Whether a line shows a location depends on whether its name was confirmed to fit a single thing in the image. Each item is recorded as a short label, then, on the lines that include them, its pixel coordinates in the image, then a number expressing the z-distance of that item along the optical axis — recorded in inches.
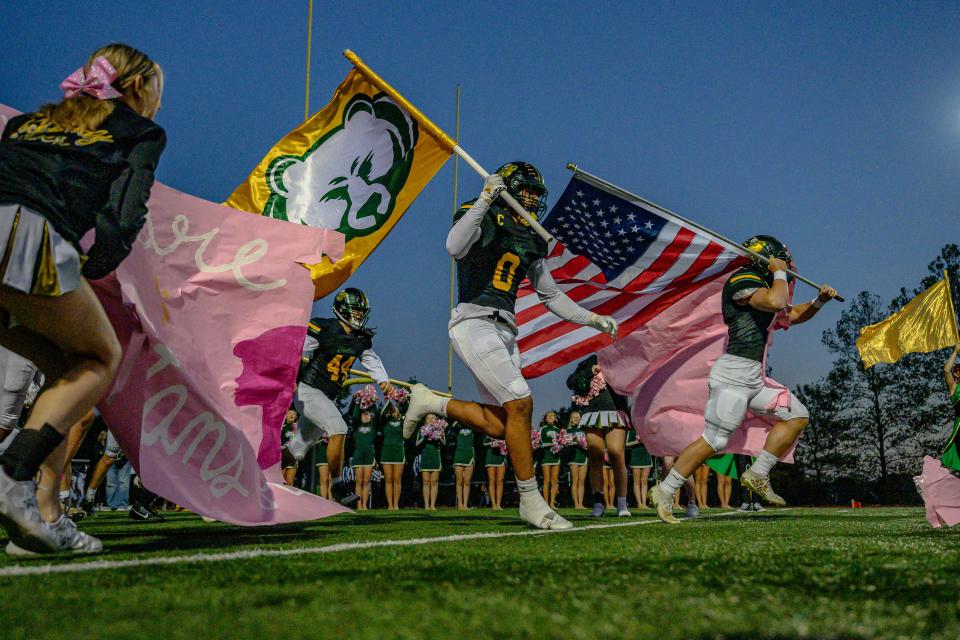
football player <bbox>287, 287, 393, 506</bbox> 370.3
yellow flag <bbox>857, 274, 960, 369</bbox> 427.8
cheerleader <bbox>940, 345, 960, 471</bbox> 227.3
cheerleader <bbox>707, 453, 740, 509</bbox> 370.6
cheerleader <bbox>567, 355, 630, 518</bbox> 384.2
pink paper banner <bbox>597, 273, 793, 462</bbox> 342.0
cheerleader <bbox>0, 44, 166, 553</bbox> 115.3
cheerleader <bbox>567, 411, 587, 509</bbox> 692.7
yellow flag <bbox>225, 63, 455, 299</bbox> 298.5
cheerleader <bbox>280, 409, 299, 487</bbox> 534.3
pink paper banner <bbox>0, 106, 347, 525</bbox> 162.2
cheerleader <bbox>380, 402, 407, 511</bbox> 661.3
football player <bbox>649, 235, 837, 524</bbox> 270.8
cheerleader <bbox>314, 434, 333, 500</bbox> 666.2
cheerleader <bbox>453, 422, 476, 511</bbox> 725.3
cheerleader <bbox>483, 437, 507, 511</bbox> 746.2
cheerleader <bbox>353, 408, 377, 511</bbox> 613.0
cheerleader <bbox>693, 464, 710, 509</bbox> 556.7
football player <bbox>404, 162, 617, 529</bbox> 215.2
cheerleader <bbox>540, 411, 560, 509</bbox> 735.7
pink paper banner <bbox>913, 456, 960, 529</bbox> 215.3
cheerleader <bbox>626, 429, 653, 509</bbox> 593.0
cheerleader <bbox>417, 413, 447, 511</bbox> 709.3
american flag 319.0
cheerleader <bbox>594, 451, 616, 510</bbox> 690.2
